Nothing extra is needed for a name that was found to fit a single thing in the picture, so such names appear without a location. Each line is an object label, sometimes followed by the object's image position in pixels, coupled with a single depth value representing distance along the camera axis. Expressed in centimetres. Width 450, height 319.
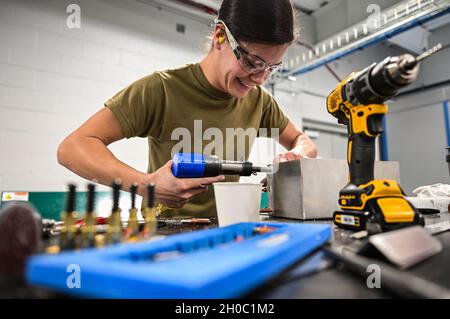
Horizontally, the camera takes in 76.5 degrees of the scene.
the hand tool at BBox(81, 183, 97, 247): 37
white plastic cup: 68
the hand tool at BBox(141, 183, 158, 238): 45
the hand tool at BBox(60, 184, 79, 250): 34
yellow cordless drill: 57
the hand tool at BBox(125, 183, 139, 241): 41
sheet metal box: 88
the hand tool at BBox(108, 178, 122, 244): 38
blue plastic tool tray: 22
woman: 89
